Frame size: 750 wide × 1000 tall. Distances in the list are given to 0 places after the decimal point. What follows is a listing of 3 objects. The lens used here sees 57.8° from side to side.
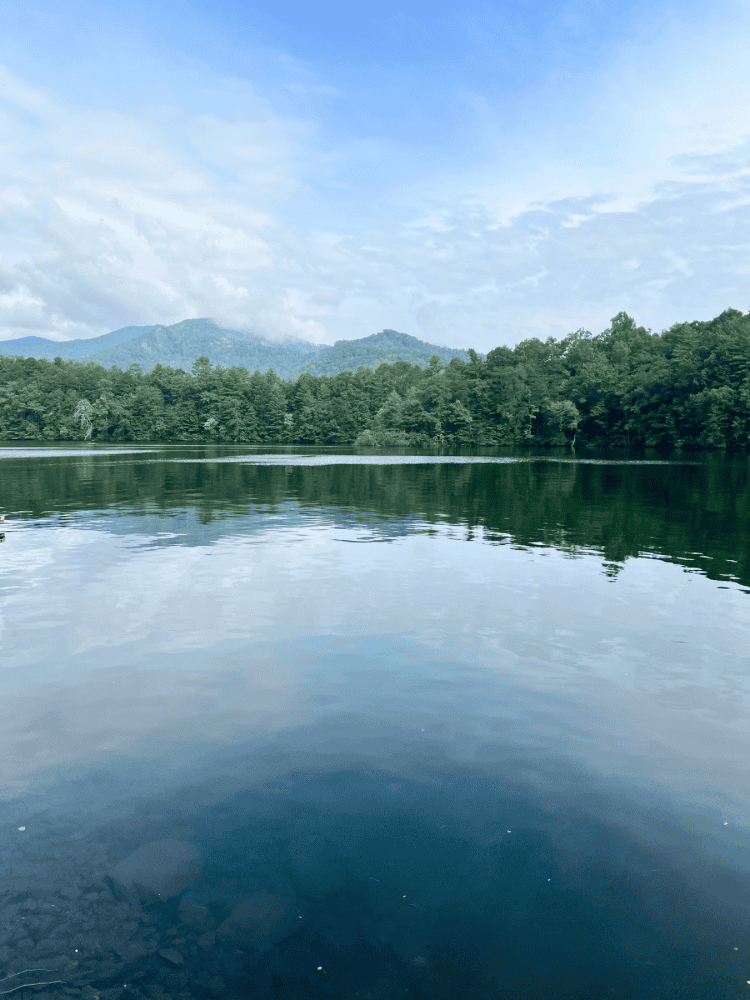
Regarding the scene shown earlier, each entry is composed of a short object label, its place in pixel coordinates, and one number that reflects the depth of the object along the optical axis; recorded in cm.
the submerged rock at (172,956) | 573
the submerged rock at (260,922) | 597
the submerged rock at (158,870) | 654
